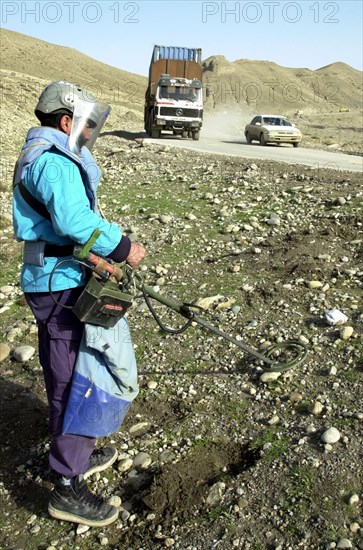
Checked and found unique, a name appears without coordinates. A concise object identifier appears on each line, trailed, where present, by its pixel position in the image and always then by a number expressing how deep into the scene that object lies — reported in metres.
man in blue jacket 2.95
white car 22.95
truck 22.61
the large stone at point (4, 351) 5.24
